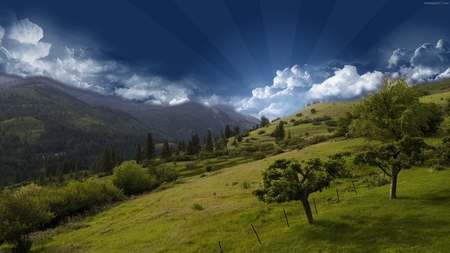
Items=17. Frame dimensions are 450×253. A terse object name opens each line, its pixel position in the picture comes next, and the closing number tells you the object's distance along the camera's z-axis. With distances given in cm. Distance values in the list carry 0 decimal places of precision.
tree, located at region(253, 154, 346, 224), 2186
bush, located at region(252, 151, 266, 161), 10968
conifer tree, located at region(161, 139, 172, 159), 17135
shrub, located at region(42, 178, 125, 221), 5741
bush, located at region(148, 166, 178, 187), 9600
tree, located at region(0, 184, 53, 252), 3419
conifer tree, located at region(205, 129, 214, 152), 18160
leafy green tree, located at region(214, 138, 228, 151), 18388
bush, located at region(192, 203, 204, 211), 3941
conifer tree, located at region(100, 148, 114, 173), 15988
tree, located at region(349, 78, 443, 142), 4530
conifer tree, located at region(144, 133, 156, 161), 16138
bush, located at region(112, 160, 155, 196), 8338
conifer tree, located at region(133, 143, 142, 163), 17525
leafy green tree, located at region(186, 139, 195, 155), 17719
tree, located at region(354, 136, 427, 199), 2425
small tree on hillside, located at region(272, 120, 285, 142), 17028
